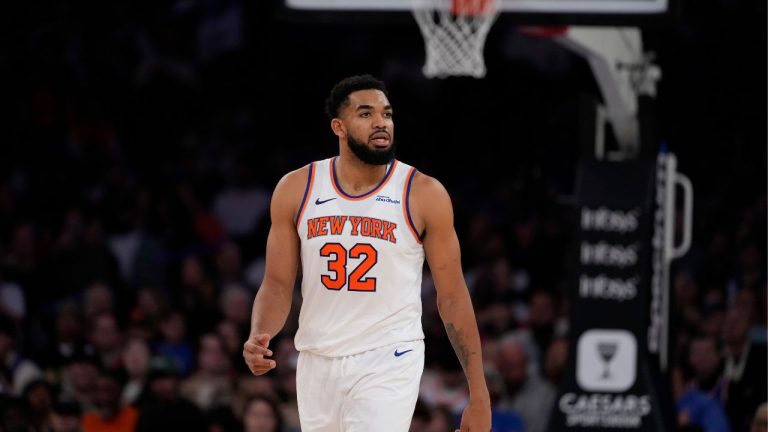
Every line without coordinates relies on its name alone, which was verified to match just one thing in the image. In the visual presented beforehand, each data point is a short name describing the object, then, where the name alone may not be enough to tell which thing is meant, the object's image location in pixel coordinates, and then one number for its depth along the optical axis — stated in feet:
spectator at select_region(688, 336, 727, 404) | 65.87
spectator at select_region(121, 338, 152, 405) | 68.85
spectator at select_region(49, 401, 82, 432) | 64.23
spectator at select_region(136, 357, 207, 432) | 61.93
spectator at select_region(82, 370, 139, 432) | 64.39
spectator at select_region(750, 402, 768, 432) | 57.52
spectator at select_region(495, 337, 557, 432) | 66.95
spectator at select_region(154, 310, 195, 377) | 73.72
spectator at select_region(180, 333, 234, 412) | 68.44
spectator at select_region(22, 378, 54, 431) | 64.44
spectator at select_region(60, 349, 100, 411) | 67.71
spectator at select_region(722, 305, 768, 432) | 64.23
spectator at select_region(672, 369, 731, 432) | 63.31
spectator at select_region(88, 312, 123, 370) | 74.13
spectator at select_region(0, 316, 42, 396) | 69.87
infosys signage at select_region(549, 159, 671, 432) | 61.57
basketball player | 38.81
